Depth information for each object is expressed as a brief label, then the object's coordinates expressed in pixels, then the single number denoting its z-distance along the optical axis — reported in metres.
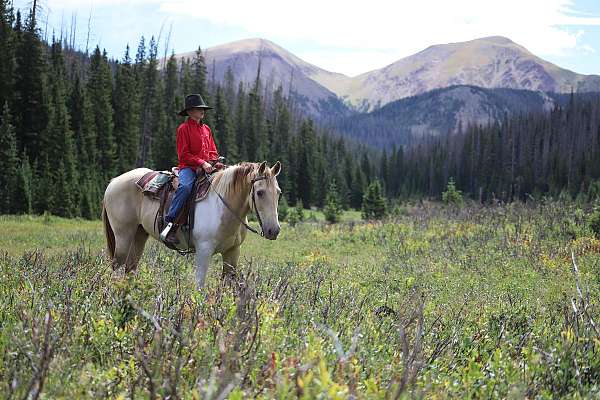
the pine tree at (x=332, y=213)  39.56
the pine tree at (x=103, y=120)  44.72
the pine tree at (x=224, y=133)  60.81
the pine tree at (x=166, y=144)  51.12
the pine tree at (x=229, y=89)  90.75
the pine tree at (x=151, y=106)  54.72
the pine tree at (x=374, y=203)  42.47
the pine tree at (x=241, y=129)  68.53
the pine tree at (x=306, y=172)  72.31
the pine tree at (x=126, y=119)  48.56
